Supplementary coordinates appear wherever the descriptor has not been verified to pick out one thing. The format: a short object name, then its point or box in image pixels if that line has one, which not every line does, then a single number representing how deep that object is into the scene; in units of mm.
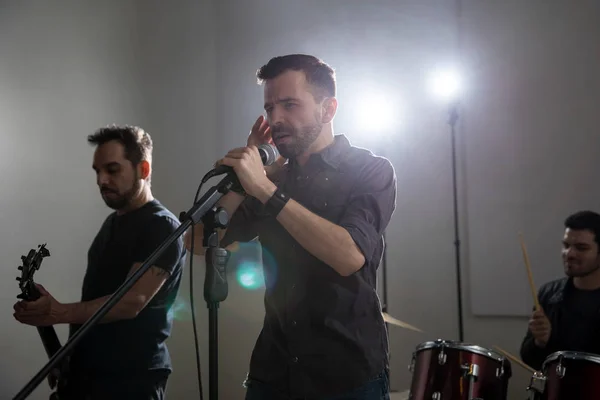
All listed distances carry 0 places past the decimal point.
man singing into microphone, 1387
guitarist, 2133
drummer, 3070
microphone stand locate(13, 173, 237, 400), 1155
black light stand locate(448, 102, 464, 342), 3539
